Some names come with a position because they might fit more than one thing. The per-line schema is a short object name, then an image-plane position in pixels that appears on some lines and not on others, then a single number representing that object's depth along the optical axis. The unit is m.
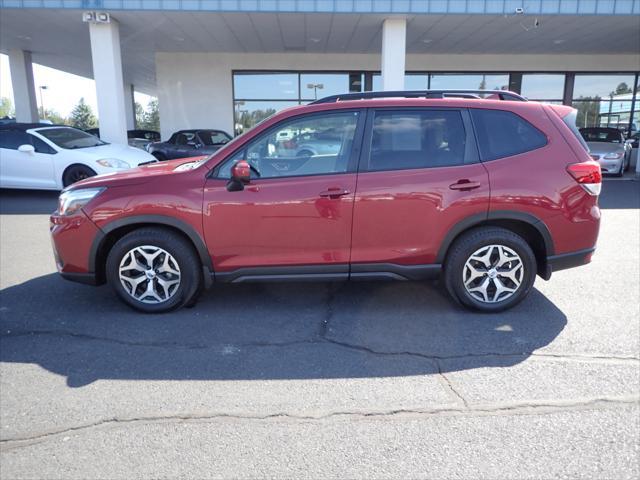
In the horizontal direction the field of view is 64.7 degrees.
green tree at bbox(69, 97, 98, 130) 73.25
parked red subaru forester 4.16
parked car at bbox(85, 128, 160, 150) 19.12
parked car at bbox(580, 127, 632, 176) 13.93
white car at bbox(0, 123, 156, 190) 10.07
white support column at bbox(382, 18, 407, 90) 12.56
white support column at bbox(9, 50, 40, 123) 18.73
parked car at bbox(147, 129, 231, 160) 14.08
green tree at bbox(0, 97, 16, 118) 79.72
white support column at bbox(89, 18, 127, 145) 12.43
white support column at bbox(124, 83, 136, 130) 27.52
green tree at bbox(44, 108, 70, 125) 76.05
